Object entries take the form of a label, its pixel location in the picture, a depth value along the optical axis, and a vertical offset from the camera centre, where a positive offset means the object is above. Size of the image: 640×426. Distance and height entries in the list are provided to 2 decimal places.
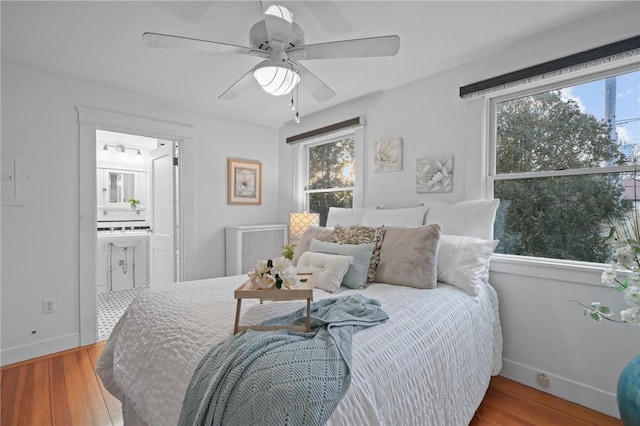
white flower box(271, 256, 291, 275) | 1.28 -0.25
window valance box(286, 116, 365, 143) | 3.17 +0.93
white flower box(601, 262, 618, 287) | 1.47 -0.32
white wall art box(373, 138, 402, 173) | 2.84 +0.53
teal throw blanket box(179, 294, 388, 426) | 0.80 -0.50
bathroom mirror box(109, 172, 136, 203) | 4.93 +0.37
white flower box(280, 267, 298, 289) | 1.28 -0.30
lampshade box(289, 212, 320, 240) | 3.27 -0.15
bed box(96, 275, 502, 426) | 1.03 -0.59
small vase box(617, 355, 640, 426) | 1.32 -0.84
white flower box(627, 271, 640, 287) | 1.33 -0.31
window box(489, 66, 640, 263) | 1.82 +0.31
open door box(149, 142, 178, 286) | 3.53 -0.10
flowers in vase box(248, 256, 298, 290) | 1.27 -0.29
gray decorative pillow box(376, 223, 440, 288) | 1.85 -0.32
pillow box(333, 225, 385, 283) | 2.03 -0.21
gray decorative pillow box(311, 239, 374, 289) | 1.90 -0.32
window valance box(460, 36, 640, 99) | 1.70 +0.93
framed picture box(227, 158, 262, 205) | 3.85 +0.36
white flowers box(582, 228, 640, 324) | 1.32 -0.31
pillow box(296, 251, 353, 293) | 1.83 -0.38
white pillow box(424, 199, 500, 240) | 2.10 -0.06
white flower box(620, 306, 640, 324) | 1.32 -0.47
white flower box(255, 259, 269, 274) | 1.28 -0.25
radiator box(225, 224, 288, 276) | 3.61 -0.46
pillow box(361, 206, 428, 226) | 2.42 -0.06
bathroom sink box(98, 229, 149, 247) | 4.39 -0.44
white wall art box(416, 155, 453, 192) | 2.50 +0.31
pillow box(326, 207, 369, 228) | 2.85 -0.07
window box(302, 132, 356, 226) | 3.44 +0.44
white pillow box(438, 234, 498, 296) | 1.88 -0.34
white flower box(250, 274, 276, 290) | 1.27 -0.31
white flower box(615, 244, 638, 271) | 1.37 -0.21
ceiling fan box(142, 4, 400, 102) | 1.47 +0.85
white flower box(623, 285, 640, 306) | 1.30 -0.38
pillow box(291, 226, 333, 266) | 2.32 -0.23
